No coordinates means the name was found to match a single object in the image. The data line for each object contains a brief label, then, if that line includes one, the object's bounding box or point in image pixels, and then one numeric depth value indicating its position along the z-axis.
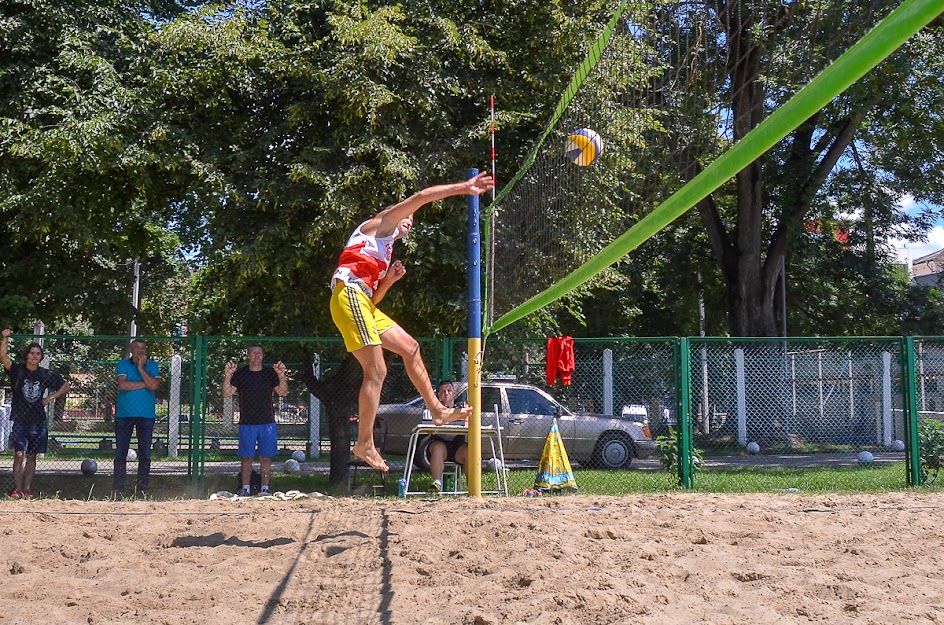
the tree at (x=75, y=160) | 9.36
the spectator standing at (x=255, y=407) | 8.88
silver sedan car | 10.54
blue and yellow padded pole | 7.54
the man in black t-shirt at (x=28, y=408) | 8.62
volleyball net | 5.74
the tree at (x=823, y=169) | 14.32
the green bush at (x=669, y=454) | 9.58
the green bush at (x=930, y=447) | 9.50
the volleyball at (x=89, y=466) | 10.61
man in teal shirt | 8.78
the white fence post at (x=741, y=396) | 10.89
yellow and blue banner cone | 8.80
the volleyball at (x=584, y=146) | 6.04
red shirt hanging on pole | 8.77
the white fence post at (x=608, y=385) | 10.54
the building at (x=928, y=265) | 45.85
